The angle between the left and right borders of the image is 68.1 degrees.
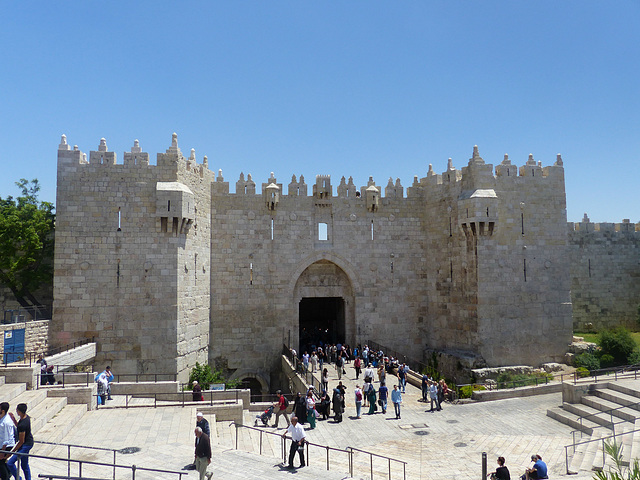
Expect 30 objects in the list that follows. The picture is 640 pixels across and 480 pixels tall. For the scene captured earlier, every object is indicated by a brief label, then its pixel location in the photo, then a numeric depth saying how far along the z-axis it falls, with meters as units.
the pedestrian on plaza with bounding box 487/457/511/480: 10.25
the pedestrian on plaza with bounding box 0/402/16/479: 8.72
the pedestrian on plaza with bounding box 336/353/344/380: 22.14
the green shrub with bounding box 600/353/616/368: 24.05
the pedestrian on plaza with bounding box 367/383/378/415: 18.33
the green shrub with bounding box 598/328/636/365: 24.08
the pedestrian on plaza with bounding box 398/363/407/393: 20.88
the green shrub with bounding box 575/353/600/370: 23.72
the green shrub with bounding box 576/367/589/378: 22.23
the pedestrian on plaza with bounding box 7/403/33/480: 8.68
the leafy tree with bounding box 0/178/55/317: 22.91
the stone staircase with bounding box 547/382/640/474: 12.88
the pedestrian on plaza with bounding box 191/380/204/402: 17.33
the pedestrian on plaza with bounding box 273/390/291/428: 16.78
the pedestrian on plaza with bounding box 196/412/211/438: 11.23
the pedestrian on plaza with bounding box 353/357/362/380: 22.44
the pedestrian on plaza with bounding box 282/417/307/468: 11.65
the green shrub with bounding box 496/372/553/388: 21.61
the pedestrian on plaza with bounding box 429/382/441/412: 18.64
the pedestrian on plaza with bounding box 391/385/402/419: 17.47
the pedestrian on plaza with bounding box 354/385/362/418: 17.56
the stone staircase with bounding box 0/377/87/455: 12.74
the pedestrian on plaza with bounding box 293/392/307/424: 15.62
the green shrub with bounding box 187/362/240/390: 22.25
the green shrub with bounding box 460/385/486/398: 20.73
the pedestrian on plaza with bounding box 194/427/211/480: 9.98
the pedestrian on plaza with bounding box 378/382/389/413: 18.39
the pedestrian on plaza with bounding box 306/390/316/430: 16.33
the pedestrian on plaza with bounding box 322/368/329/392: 18.75
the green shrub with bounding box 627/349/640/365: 23.23
